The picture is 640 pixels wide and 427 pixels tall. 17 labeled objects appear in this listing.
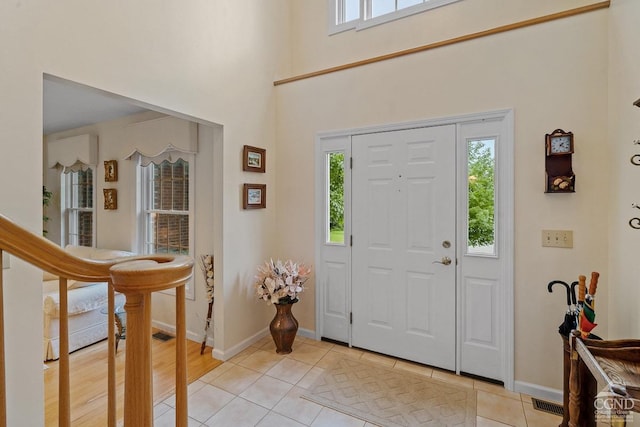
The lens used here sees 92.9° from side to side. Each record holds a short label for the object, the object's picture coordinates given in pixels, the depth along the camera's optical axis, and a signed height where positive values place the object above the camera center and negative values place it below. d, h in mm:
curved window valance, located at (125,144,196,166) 3268 +642
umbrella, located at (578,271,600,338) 1641 -522
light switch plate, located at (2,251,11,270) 1514 -254
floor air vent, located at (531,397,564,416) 2043 -1336
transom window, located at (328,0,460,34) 2990 +2110
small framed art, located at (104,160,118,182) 3793 +527
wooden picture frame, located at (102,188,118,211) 3809 +180
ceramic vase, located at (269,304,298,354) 2824 -1089
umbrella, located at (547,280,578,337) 1833 -639
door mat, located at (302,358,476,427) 1998 -1339
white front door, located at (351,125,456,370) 2510 -275
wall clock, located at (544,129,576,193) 2059 +349
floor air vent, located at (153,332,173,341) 3226 -1337
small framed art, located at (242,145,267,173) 2905 +530
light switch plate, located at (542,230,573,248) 2105 -181
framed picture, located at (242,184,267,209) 2916 +161
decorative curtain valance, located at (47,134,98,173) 3977 +815
